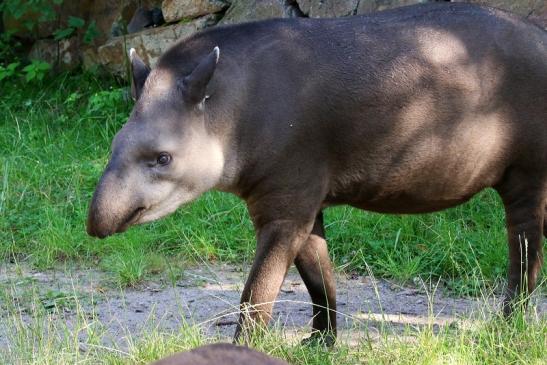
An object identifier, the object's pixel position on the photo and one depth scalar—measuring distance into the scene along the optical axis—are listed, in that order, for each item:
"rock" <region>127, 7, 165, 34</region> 18.98
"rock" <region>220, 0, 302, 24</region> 16.91
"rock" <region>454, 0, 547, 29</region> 14.80
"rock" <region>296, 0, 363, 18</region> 16.25
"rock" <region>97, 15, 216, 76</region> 17.84
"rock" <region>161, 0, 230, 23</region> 17.77
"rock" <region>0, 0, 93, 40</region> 20.67
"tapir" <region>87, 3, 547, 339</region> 9.45
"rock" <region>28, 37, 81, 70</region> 20.59
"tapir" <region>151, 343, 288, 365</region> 5.10
